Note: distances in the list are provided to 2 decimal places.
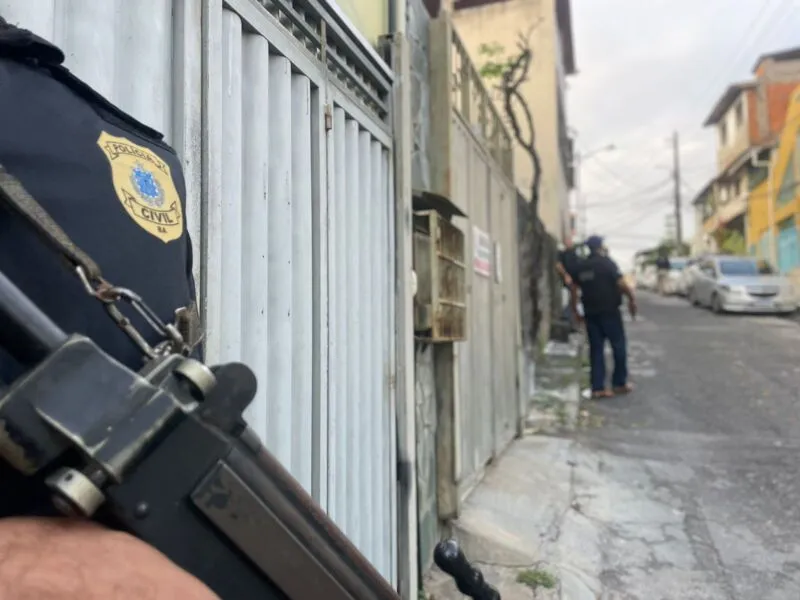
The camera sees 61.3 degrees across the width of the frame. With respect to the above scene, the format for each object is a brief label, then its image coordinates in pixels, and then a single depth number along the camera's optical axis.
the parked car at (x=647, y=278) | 33.39
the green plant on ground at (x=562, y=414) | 6.59
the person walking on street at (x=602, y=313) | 7.55
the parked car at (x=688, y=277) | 19.20
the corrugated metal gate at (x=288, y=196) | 1.46
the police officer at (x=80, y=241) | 0.68
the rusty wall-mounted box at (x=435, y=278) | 3.23
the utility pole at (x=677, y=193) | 44.09
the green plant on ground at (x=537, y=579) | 3.26
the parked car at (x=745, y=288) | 15.06
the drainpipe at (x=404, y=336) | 2.90
